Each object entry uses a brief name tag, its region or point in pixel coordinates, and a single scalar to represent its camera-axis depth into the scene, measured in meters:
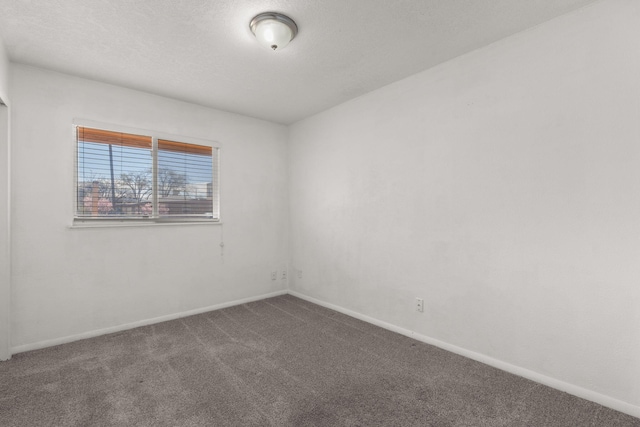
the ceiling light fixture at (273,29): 2.06
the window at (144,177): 3.03
